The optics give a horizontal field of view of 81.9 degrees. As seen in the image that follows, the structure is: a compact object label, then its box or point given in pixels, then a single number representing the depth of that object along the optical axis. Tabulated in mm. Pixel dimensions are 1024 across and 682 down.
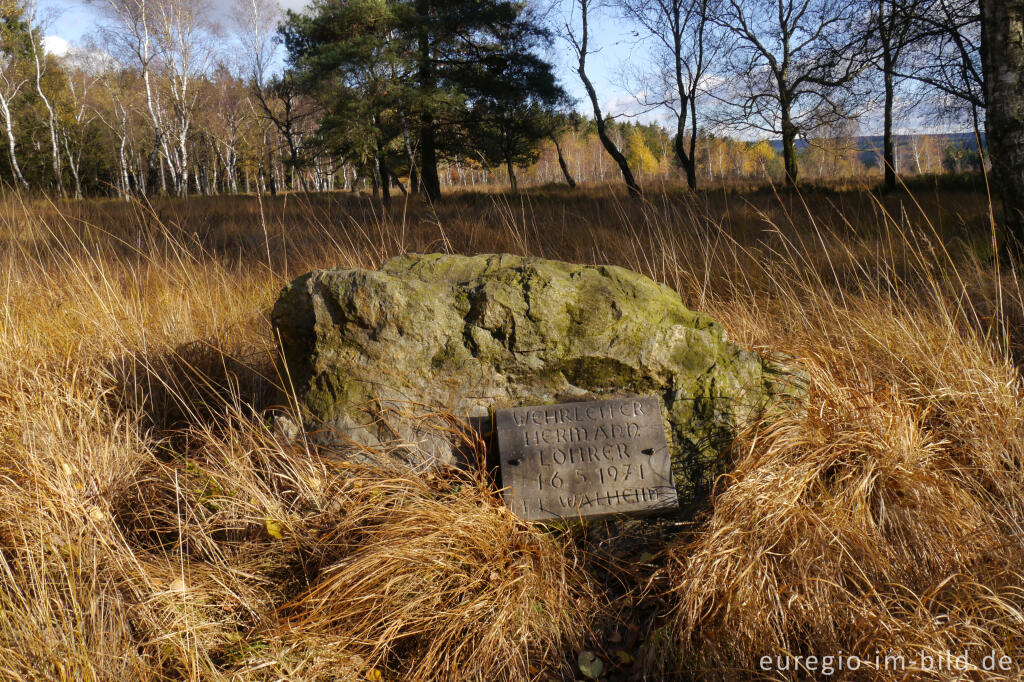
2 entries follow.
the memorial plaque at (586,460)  2119
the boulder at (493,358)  2293
